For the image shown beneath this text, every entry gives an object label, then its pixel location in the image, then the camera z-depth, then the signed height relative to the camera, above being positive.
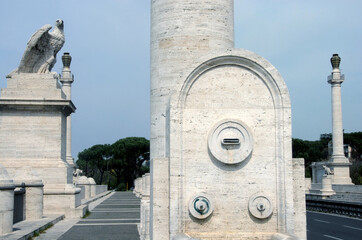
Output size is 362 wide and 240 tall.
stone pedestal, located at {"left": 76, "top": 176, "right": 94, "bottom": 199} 34.16 -1.12
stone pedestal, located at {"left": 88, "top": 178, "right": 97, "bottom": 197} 39.05 -1.56
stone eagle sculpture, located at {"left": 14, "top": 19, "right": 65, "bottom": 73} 21.95 +5.18
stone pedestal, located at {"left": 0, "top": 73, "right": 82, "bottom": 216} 20.66 +1.43
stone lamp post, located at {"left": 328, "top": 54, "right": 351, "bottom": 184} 44.62 +4.58
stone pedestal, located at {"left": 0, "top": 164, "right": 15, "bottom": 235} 13.18 -0.93
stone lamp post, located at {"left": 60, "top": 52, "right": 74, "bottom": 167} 42.20 +7.65
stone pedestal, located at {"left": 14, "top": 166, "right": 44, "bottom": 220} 17.62 -0.92
